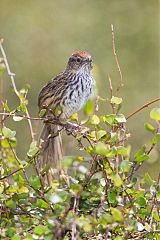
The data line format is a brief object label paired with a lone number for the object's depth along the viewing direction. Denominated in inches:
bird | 329.4
